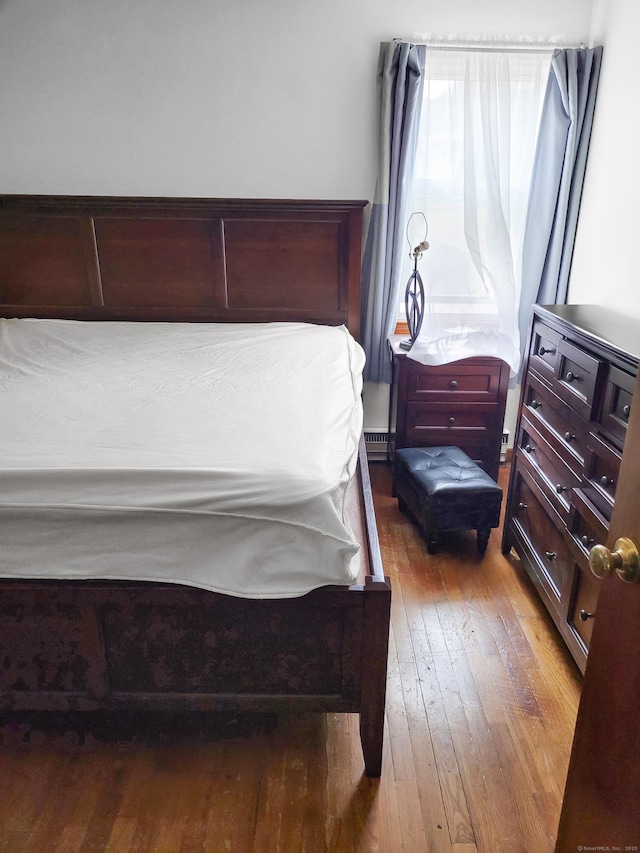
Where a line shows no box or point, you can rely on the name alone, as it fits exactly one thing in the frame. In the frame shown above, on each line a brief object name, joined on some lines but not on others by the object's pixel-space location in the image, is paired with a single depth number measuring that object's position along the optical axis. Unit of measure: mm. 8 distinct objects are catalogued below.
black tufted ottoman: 2568
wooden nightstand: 3072
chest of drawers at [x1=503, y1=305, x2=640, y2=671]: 1764
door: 911
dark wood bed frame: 1488
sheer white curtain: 2898
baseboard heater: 3520
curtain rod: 2852
